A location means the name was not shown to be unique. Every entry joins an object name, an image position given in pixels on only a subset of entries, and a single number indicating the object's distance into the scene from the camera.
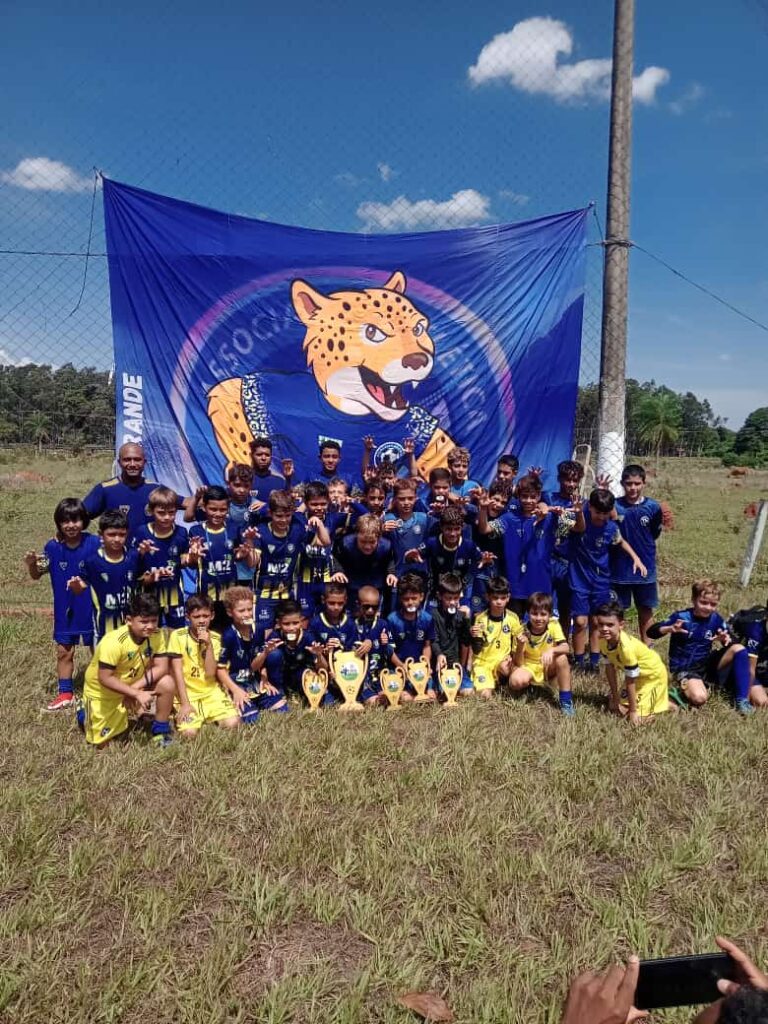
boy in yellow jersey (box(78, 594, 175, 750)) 4.36
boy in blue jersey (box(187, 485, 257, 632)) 5.14
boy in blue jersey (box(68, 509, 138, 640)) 4.79
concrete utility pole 6.43
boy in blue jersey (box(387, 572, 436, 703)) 5.41
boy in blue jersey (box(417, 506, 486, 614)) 5.66
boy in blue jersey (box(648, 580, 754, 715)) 5.33
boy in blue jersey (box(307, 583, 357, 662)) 5.27
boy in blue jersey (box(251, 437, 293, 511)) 5.96
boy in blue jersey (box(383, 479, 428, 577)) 5.63
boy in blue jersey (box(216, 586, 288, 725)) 5.00
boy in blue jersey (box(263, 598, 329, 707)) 5.16
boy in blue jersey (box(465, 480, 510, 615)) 5.81
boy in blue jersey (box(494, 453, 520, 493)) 6.31
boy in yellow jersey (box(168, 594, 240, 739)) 4.66
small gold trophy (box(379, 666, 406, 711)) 5.18
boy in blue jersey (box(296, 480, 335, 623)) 5.49
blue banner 6.43
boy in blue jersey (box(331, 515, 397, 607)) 5.46
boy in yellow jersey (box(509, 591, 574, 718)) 5.38
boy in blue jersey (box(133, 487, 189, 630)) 4.88
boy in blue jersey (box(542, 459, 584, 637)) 5.90
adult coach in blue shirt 5.22
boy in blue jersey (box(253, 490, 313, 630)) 5.29
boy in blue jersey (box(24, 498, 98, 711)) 4.95
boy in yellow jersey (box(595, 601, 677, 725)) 4.93
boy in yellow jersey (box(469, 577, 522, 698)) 5.54
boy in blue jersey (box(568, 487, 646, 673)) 5.90
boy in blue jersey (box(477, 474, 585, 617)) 5.84
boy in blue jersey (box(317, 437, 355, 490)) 6.26
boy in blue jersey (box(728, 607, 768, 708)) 5.36
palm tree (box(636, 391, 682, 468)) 60.53
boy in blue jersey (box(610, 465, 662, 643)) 6.10
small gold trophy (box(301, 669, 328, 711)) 5.04
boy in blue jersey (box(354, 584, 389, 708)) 5.35
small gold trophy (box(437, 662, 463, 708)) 5.20
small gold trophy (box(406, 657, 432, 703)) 5.28
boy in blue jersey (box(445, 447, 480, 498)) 6.20
